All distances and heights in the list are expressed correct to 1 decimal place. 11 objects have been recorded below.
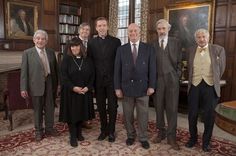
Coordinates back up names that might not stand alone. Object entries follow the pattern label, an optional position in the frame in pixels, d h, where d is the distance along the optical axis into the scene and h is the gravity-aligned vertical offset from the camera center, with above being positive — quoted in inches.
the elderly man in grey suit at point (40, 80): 124.0 -14.5
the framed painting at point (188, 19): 198.7 +29.0
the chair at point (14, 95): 143.3 -26.0
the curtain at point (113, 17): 272.0 +39.5
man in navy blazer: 114.3 -9.7
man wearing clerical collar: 120.3 -5.3
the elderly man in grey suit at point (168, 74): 116.4 -10.3
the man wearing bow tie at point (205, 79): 111.7 -11.9
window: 258.2 +41.4
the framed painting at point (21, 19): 240.1 +32.7
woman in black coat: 118.6 -16.3
